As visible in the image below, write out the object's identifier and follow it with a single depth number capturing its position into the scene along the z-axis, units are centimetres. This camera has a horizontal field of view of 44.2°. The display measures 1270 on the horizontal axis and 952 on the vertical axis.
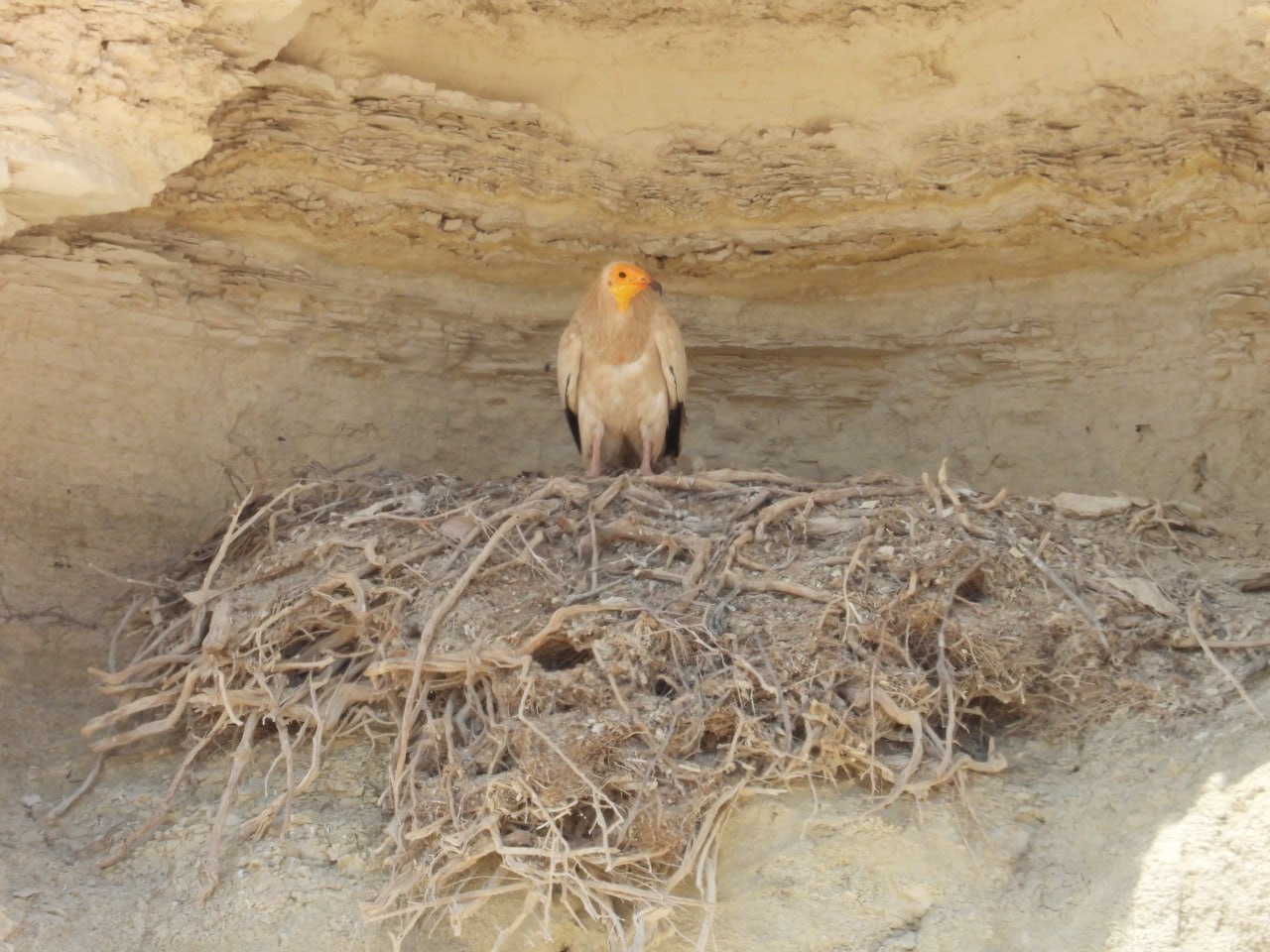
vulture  707
